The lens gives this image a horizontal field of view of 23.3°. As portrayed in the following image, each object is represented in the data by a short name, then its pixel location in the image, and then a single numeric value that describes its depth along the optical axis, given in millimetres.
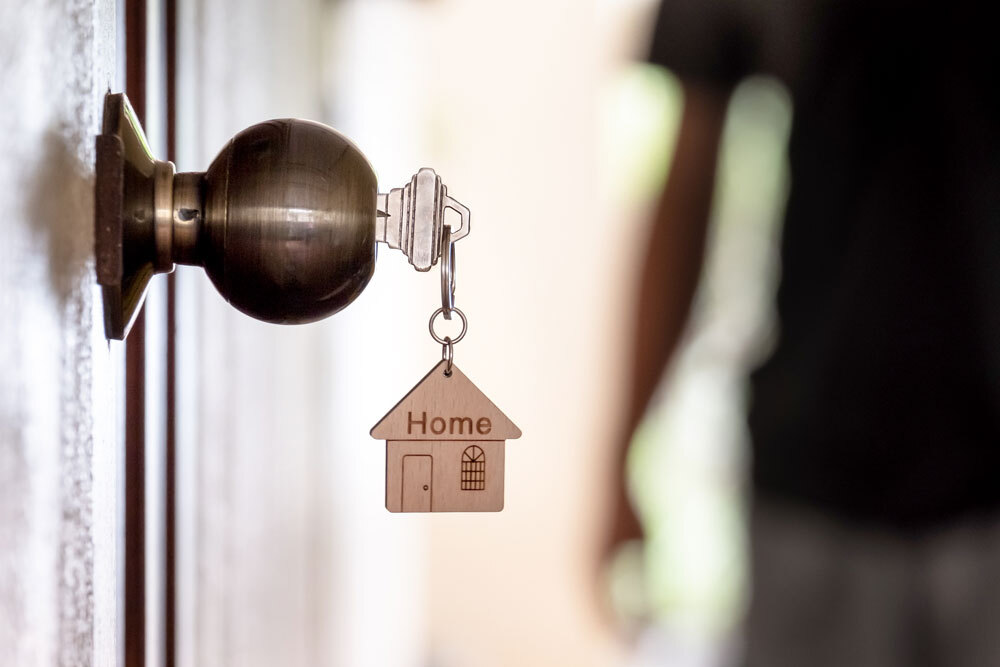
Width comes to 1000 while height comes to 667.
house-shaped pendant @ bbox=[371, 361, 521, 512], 684
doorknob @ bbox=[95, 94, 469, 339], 599
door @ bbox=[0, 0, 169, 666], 550
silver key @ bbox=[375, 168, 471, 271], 642
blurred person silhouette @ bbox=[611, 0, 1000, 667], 1374
